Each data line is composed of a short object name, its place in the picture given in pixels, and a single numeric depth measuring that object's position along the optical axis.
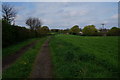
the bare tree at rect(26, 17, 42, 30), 46.70
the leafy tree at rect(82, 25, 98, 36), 54.19
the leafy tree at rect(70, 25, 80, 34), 67.80
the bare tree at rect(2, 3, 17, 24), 24.90
